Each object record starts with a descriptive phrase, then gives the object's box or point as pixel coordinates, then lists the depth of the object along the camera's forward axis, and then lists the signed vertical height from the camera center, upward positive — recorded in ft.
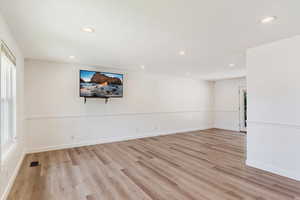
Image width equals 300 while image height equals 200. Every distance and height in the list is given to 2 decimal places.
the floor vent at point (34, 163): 10.88 -4.44
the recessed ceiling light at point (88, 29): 7.94 +3.68
